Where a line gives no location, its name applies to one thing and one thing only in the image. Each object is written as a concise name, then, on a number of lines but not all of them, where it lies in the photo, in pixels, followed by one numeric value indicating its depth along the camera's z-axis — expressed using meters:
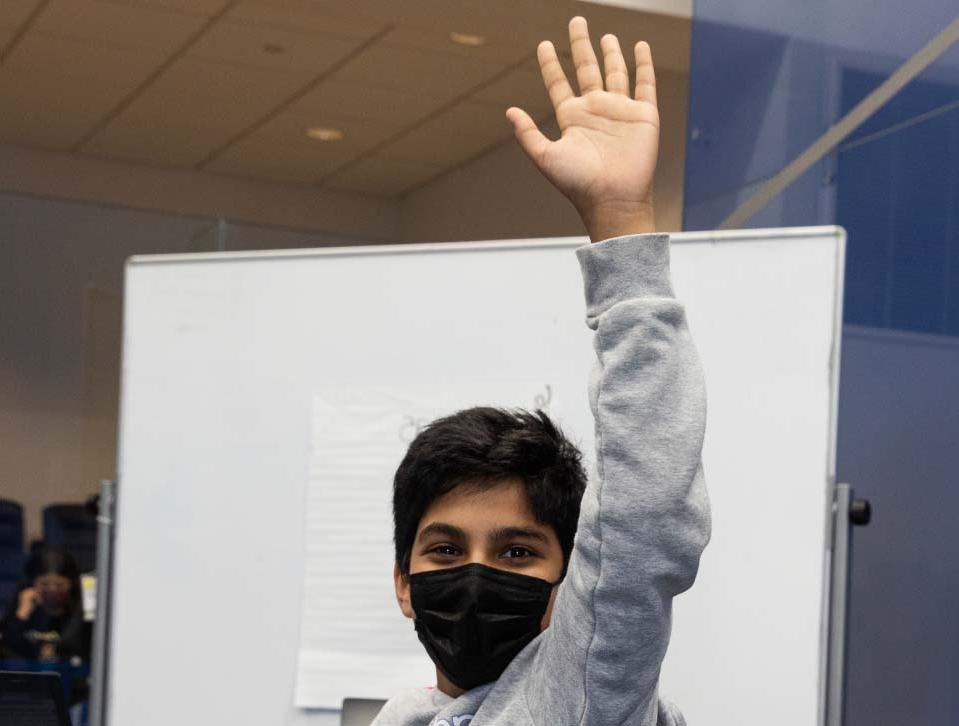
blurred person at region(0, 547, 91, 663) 5.15
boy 0.95
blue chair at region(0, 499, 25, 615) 6.23
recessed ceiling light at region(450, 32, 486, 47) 4.92
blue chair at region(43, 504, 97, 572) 6.32
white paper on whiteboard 2.25
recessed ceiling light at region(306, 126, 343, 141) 6.34
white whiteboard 2.03
